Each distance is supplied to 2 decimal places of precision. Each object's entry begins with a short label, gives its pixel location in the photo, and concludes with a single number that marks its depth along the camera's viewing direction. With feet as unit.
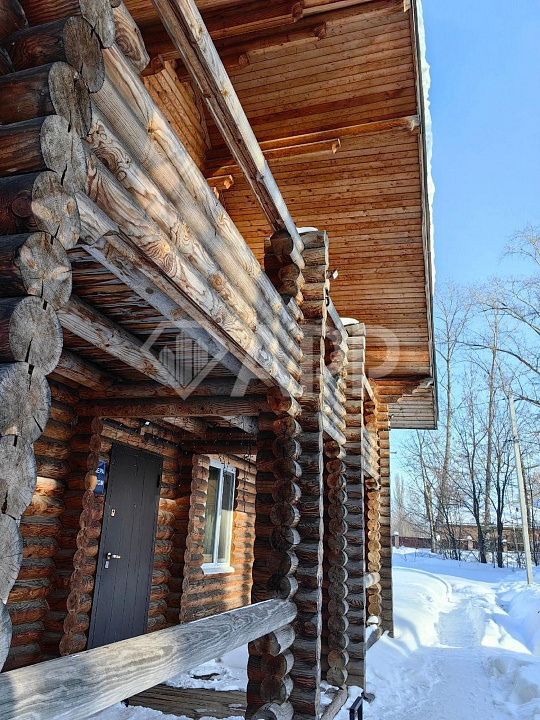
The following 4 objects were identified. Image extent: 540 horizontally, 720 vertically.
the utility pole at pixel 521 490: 67.21
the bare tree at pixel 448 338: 98.43
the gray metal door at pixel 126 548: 20.90
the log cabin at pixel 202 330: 6.48
